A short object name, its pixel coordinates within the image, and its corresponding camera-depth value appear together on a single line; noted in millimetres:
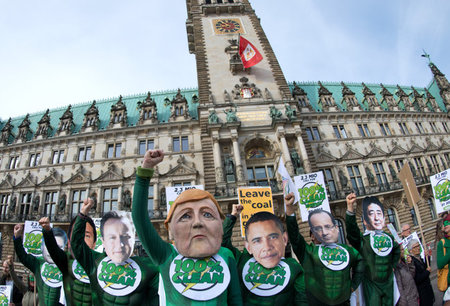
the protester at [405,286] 5203
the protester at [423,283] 6066
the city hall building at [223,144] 18688
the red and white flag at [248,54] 21530
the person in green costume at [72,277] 4117
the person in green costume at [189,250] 2240
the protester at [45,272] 5039
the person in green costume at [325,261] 3770
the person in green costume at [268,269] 3166
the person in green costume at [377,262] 4699
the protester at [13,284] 6452
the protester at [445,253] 5016
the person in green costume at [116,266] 3436
